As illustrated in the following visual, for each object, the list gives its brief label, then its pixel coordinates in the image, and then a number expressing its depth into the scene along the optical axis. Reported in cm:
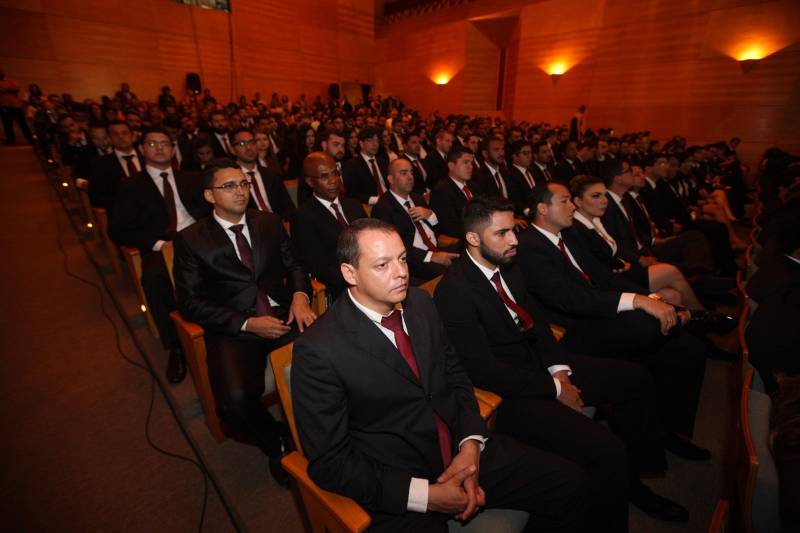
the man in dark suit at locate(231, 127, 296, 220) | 411
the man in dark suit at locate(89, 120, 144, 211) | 389
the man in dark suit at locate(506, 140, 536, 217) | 591
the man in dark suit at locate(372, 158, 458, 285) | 349
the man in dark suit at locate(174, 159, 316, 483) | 205
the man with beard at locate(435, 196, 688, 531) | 172
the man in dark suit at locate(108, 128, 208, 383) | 299
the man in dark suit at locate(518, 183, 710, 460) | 235
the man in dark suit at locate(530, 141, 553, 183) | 646
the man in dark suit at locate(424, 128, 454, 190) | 658
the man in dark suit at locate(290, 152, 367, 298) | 303
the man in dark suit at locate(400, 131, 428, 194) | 611
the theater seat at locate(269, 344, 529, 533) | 123
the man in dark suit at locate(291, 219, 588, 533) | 132
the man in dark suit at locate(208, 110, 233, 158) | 698
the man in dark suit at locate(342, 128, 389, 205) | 534
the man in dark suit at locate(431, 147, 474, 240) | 421
